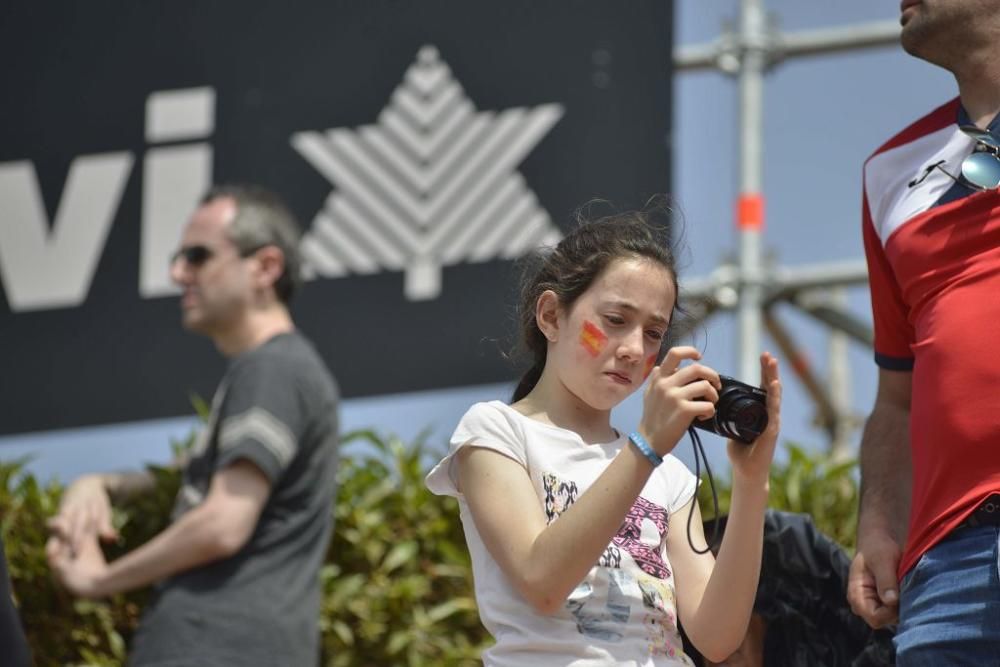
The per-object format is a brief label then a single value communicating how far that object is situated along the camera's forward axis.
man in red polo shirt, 5.48
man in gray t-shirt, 8.13
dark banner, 12.37
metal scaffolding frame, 12.48
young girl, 5.13
